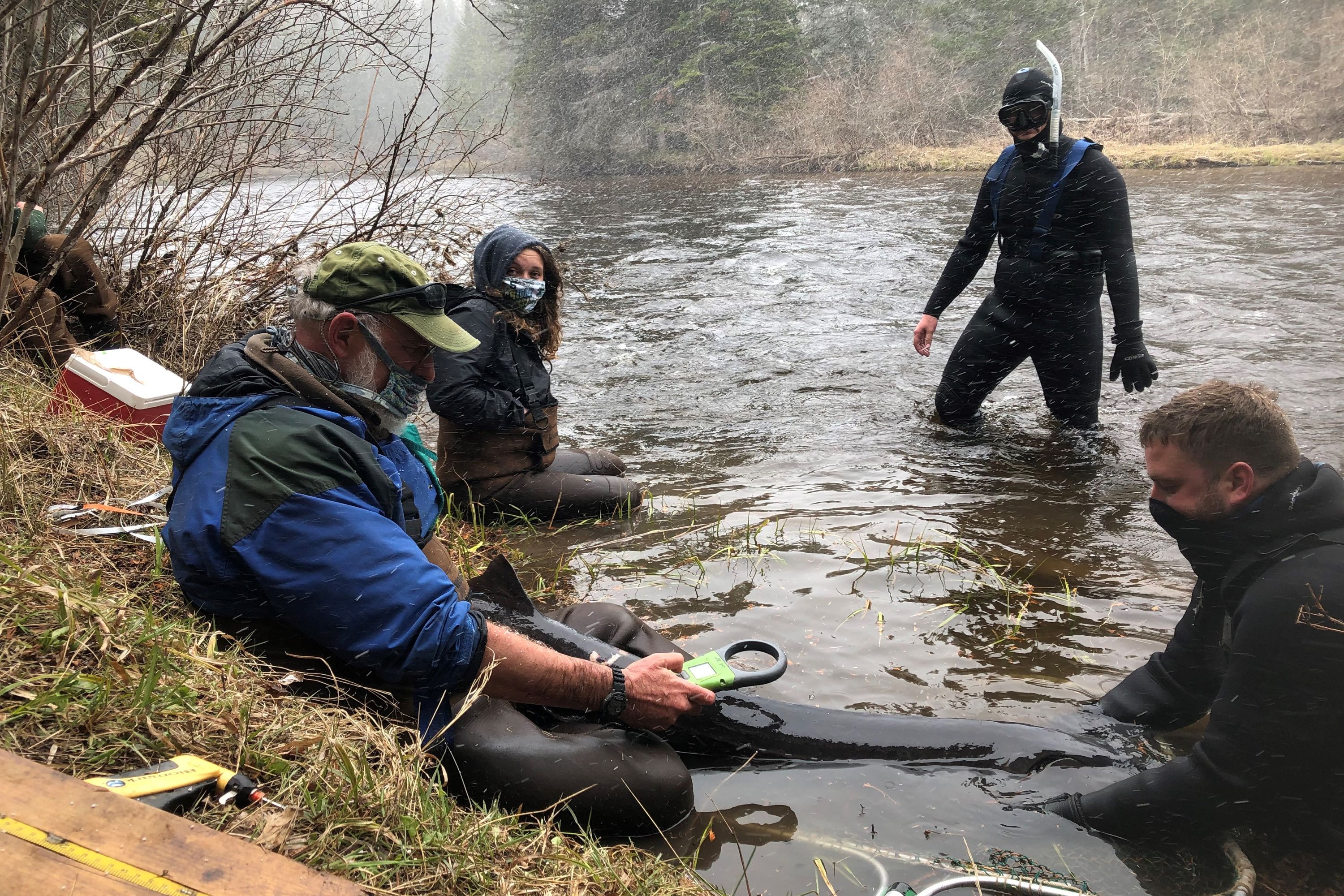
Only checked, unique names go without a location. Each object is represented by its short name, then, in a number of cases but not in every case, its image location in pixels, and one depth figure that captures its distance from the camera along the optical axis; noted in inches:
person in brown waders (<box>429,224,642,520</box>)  207.2
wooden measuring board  62.9
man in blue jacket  92.5
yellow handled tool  76.0
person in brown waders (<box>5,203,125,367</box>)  221.5
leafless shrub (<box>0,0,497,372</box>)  230.4
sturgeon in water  120.5
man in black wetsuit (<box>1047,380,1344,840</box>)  95.7
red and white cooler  189.0
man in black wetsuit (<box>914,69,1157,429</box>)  223.0
